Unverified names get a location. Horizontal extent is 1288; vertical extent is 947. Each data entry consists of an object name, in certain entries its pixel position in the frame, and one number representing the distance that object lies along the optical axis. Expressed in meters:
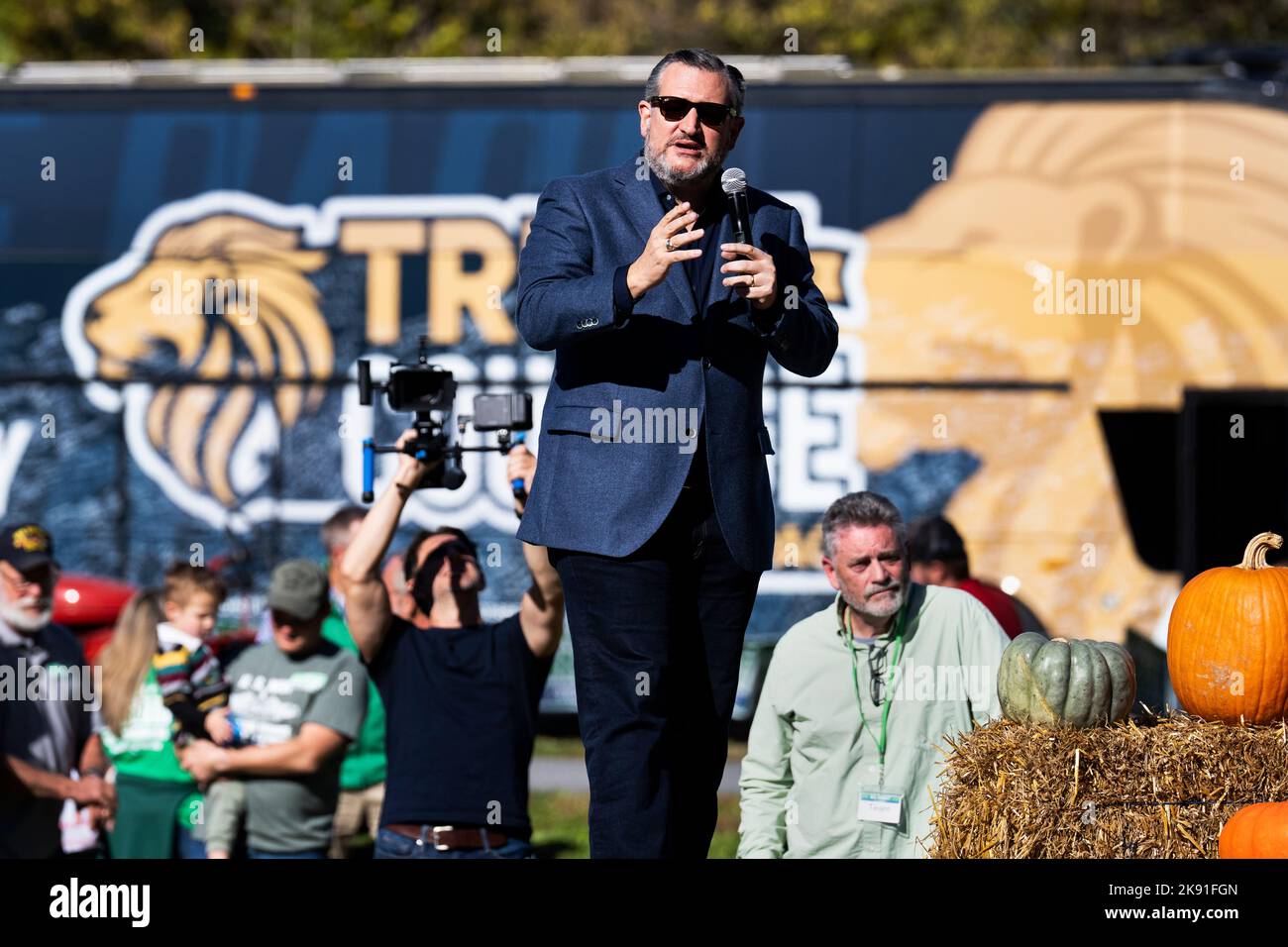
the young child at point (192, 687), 13.58
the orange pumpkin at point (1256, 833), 7.26
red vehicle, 21.37
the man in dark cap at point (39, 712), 12.80
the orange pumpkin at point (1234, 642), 8.45
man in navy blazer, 7.12
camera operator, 10.59
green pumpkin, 8.06
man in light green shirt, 9.19
